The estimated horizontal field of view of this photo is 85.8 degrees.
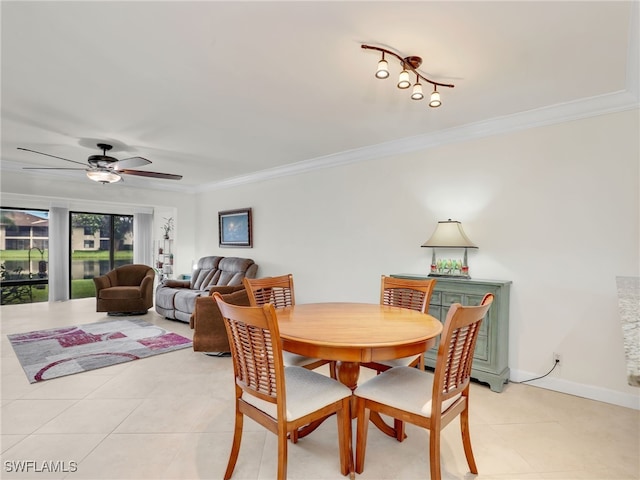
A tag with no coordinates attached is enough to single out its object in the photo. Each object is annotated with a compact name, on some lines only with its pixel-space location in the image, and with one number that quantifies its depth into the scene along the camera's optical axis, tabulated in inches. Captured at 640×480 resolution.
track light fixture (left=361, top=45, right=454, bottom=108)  79.2
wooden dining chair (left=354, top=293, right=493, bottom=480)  61.1
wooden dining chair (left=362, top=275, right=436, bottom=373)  94.7
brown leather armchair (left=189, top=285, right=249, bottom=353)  140.9
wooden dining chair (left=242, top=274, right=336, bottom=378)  88.7
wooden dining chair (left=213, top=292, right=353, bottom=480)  60.8
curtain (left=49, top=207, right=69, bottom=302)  264.1
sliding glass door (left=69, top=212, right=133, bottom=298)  292.8
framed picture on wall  231.3
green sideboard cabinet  114.7
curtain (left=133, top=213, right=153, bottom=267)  311.0
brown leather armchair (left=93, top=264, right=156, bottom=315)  223.3
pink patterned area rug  132.2
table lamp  129.5
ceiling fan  160.4
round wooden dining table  63.9
